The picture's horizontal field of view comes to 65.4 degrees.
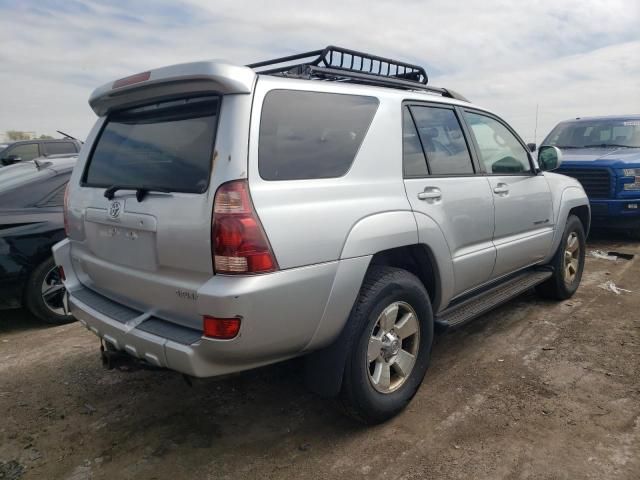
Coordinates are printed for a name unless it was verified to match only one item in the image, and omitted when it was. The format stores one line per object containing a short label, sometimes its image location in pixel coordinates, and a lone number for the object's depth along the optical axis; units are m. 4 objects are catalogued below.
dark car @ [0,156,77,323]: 4.31
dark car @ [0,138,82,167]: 10.44
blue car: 7.25
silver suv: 2.14
